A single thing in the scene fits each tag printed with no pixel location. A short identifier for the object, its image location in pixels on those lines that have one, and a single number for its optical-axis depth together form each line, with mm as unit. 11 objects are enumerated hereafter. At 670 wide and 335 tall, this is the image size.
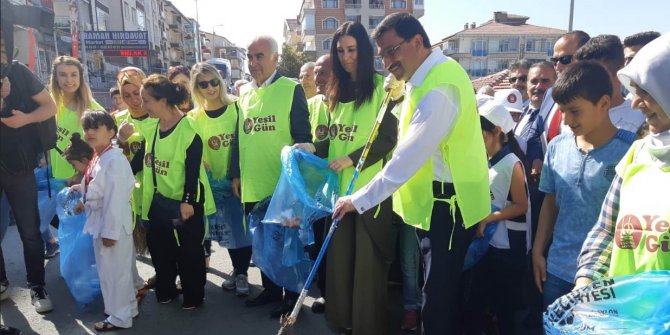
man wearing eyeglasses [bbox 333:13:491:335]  2012
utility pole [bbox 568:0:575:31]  12070
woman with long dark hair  2650
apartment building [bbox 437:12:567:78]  52938
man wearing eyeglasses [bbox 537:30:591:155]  3201
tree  35781
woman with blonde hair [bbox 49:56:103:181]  3771
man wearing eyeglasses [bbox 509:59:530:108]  4793
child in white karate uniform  2875
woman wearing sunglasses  3475
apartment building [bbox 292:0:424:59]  47531
